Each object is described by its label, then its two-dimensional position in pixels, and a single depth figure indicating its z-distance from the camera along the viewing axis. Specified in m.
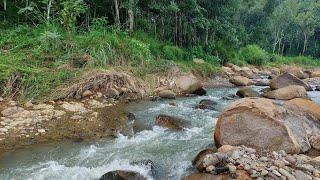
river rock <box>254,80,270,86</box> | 16.72
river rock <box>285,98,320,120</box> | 7.25
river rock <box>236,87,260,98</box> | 12.56
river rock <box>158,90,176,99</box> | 11.44
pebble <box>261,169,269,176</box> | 4.80
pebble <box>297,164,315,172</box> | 4.99
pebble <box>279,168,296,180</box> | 4.72
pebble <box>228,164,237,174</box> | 4.94
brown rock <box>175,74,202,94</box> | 12.43
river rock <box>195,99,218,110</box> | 10.11
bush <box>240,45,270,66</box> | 24.53
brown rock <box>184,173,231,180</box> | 4.89
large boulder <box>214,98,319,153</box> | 5.84
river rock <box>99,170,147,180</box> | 5.16
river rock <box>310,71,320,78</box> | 21.58
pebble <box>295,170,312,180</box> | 4.76
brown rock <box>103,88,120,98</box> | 10.46
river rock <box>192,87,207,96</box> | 12.58
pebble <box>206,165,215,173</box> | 5.09
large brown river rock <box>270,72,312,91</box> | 13.72
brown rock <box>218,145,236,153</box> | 5.57
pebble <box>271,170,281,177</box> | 4.78
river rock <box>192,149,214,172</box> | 5.33
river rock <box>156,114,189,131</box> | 7.96
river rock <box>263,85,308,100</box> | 12.02
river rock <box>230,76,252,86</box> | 16.17
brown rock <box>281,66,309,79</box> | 21.57
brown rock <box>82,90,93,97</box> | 10.14
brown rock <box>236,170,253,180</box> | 4.79
